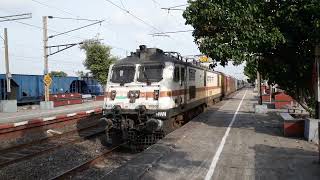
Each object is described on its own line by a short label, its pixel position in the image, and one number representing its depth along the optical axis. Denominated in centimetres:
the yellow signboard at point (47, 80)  1940
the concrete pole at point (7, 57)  1911
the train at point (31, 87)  2156
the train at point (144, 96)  843
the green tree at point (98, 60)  3413
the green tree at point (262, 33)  811
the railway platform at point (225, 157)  540
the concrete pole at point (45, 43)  2032
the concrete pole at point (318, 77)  784
